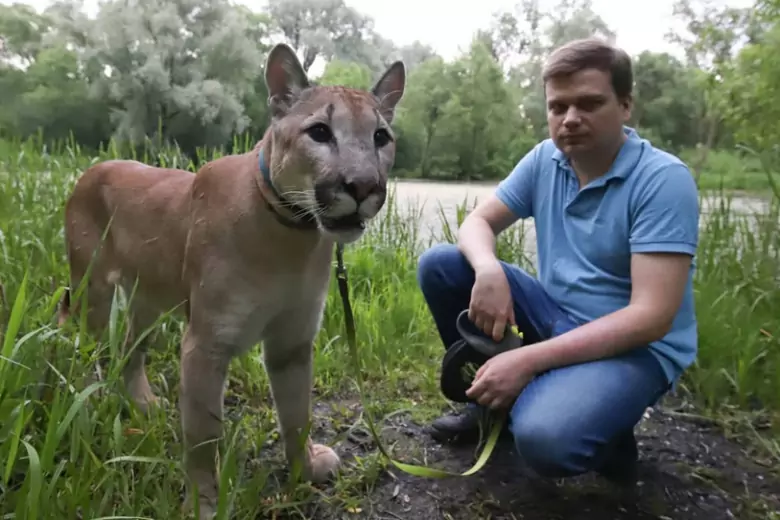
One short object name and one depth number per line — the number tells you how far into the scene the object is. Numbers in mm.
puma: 1188
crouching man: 1299
